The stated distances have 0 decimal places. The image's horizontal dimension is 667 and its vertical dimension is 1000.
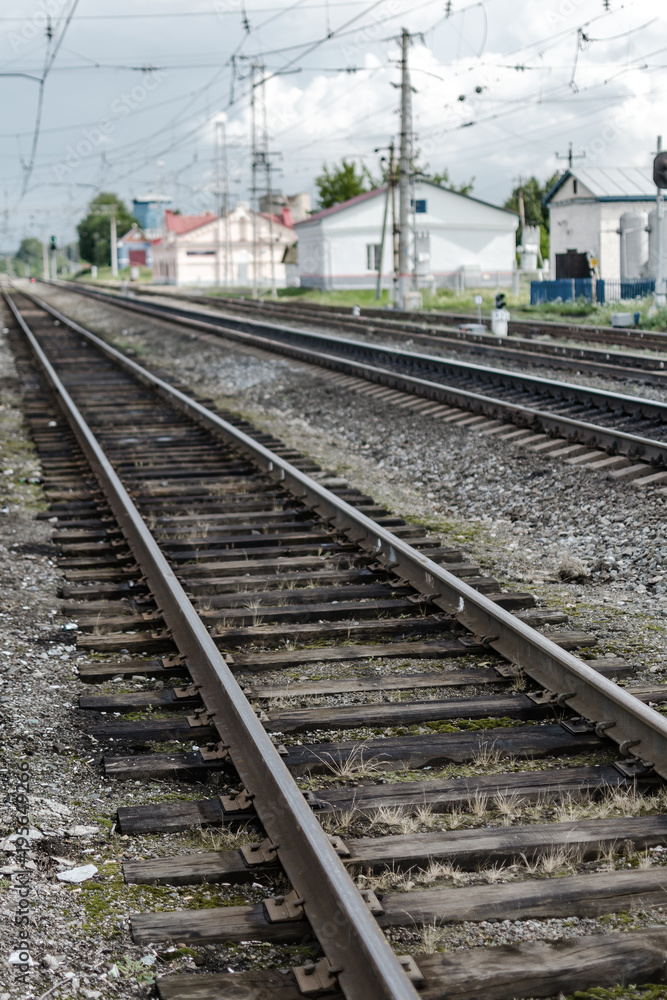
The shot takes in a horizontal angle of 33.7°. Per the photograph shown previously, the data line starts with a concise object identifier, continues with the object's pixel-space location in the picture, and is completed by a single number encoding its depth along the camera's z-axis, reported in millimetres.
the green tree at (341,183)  95125
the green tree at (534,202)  122562
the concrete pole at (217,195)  79300
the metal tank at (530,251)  70375
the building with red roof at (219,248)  101250
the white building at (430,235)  69938
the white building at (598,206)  48219
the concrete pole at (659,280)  30281
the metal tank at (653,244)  40500
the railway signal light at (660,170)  25106
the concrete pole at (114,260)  120500
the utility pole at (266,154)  65438
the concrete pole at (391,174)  48938
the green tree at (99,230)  154750
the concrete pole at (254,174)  62719
